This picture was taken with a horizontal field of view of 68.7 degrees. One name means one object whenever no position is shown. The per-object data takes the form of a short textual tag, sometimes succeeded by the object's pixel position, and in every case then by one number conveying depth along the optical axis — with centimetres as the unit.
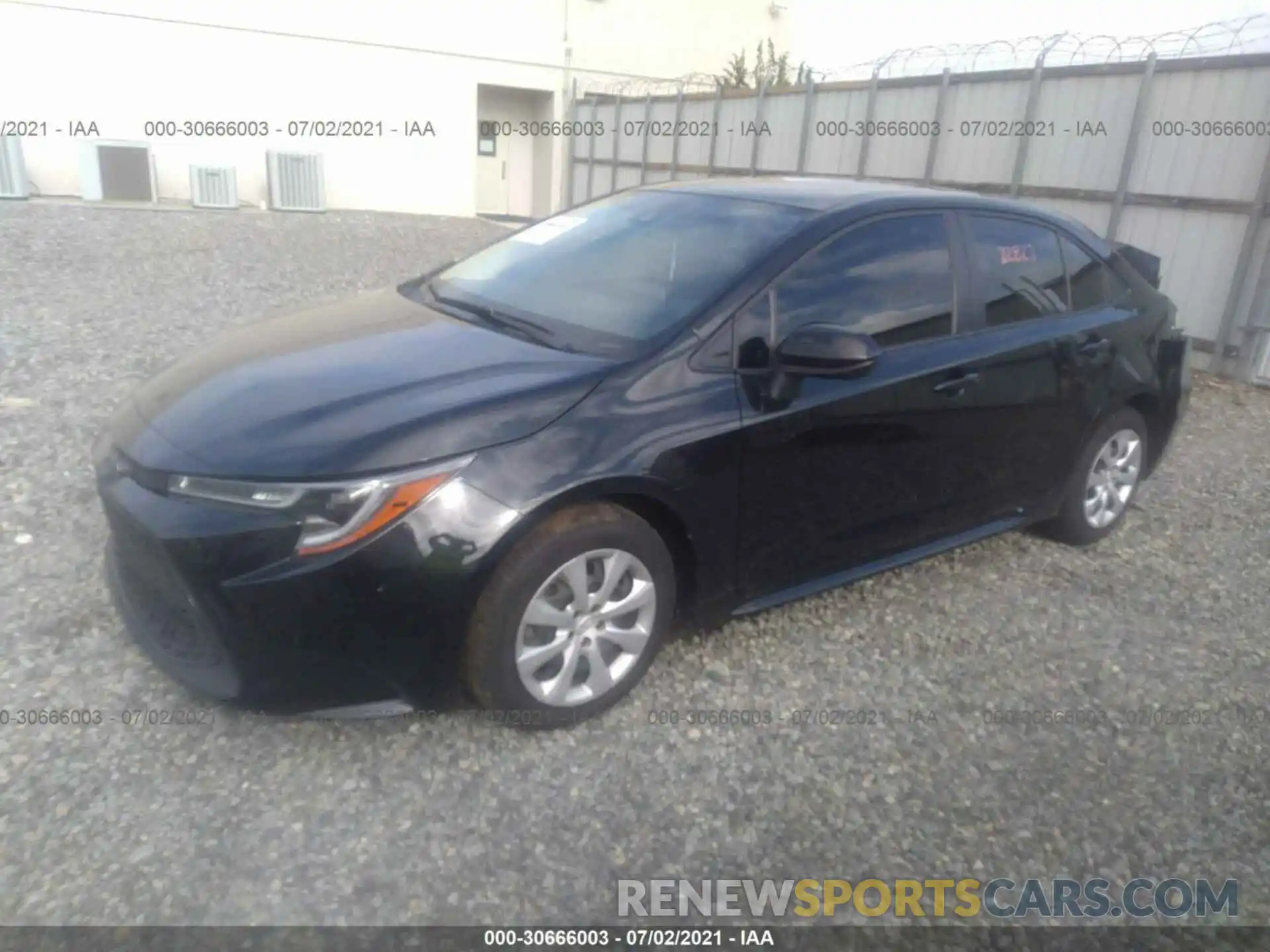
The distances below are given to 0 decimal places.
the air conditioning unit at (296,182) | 1566
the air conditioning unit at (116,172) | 1423
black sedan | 243
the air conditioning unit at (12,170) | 1362
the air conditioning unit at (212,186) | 1484
